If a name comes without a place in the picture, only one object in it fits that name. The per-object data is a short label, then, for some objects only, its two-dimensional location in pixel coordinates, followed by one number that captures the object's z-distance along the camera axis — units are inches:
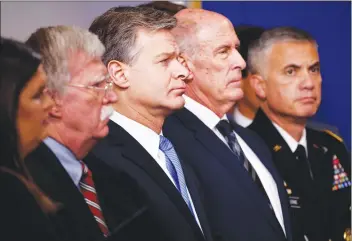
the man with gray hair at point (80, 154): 152.0
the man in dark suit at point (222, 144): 168.5
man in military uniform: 183.3
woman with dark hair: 148.9
